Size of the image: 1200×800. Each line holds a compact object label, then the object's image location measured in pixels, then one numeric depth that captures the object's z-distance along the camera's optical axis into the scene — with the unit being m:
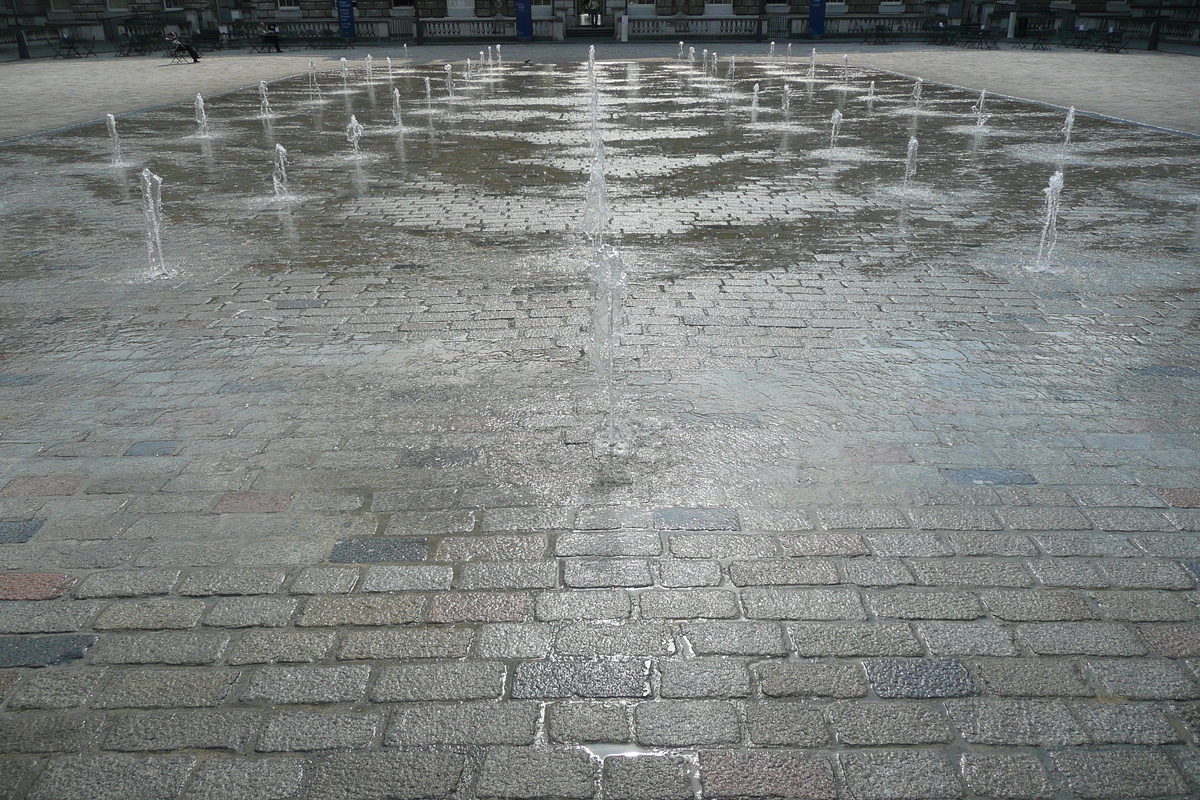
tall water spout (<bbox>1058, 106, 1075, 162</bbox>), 11.76
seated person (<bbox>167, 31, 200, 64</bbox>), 28.86
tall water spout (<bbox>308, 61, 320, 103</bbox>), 19.08
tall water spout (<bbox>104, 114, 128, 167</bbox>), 11.68
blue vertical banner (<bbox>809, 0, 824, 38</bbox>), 35.33
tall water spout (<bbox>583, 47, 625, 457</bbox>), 4.45
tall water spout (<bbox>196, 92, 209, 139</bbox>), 14.39
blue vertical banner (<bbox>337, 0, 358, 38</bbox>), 35.69
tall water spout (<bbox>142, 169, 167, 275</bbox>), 7.18
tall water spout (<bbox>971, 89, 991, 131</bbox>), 14.31
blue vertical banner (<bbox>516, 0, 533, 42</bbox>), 35.47
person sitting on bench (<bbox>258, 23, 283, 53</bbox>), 32.56
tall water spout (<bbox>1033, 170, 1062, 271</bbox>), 7.13
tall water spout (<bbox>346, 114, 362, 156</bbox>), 12.95
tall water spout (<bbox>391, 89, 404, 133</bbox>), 14.91
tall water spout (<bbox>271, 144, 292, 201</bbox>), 9.65
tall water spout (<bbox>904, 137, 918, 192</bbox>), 10.32
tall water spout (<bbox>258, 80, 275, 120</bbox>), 16.40
